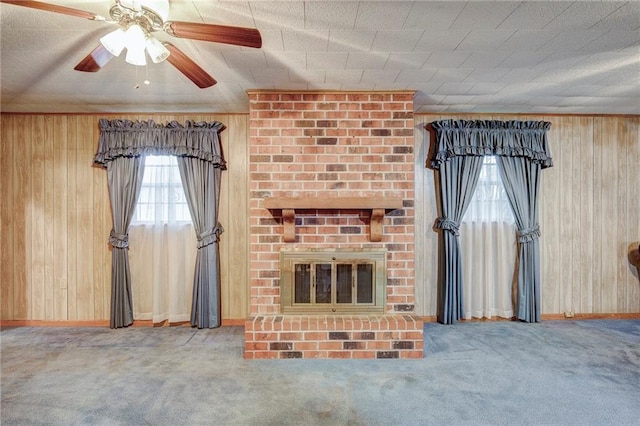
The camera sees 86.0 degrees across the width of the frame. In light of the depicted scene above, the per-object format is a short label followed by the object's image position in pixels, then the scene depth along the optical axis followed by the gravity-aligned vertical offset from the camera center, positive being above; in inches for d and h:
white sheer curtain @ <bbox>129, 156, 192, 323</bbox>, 144.3 -13.4
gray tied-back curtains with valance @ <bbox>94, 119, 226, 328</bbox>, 140.6 +11.8
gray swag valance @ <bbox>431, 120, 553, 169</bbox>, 142.8 +29.9
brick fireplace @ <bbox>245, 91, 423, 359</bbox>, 117.5 +12.2
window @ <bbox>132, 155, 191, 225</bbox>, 144.9 +6.6
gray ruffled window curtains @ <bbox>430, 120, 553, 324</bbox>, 142.6 +11.9
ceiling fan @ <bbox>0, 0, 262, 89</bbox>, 60.2 +32.9
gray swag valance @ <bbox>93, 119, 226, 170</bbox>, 141.3 +29.5
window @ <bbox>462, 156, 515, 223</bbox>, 148.7 +4.0
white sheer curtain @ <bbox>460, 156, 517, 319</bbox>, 147.1 -16.7
